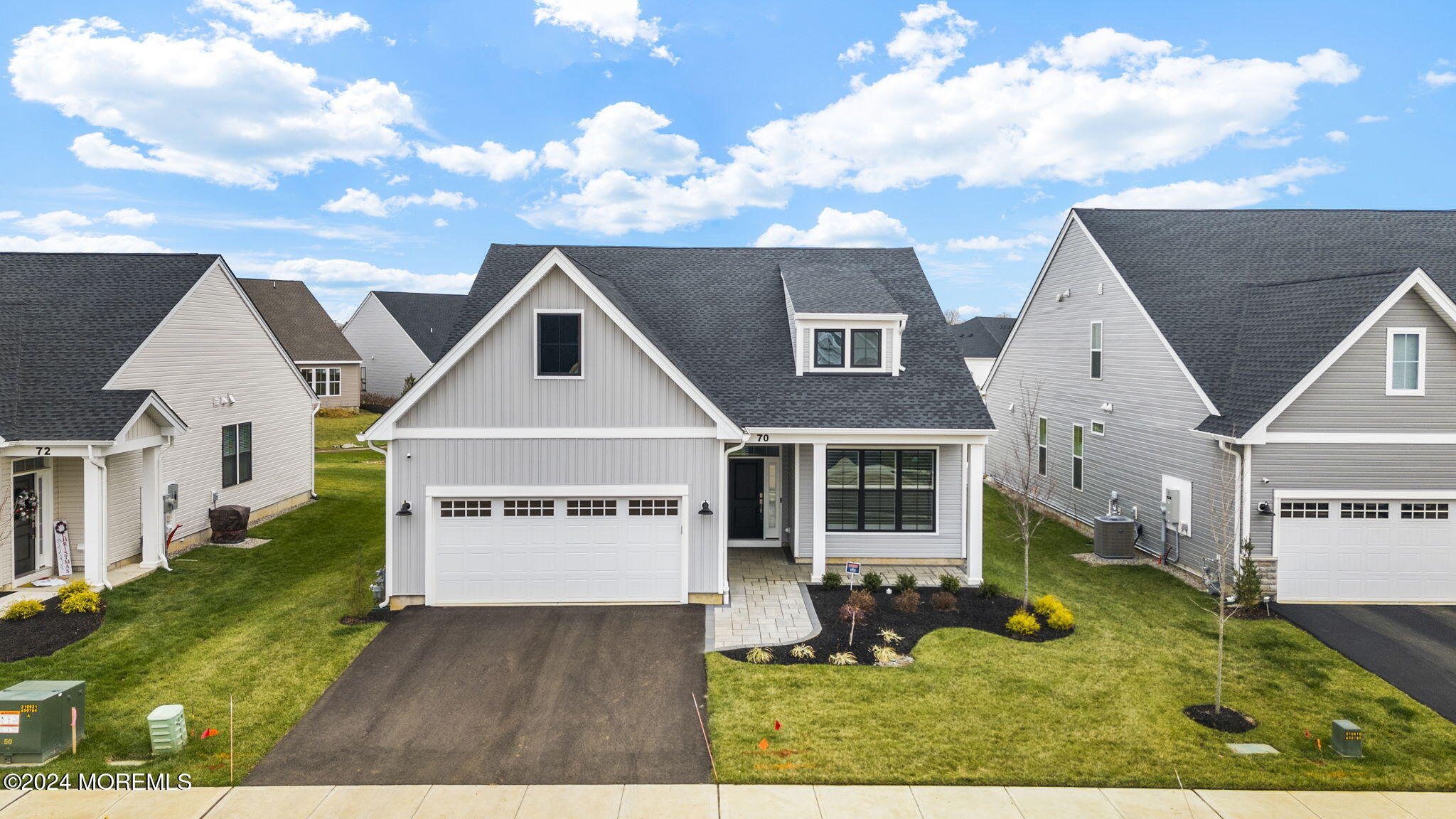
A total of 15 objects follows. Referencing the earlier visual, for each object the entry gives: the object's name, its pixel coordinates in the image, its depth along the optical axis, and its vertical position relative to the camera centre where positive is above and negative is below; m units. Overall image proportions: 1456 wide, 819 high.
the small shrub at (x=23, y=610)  11.95 -3.32
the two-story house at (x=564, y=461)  12.90 -1.06
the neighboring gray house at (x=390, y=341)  47.78 +3.43
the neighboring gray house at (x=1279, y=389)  13.67 +0.26
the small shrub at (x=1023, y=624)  11.85 -3.39
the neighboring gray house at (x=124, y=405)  13.78 -0.20
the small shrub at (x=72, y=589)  12.67 -3.17
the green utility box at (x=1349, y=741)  8.22 -3.55
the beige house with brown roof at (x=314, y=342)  42.28 +2.97
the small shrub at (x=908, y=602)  12.94 -3.36
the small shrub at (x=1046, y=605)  12.29 -3.22
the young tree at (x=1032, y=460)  22.27 -1.79
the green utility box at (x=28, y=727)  7.91 -3.37
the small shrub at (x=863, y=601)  12.89 -3.34
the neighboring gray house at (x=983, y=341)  51.94 +4.08
